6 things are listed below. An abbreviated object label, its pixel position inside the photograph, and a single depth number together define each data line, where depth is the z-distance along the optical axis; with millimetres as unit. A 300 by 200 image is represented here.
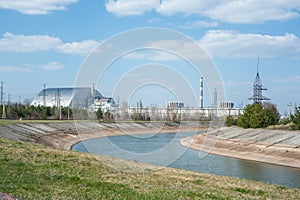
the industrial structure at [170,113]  89169
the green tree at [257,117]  69875
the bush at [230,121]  80050
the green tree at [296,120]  58972
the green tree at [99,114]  87438
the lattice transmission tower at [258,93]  89500
